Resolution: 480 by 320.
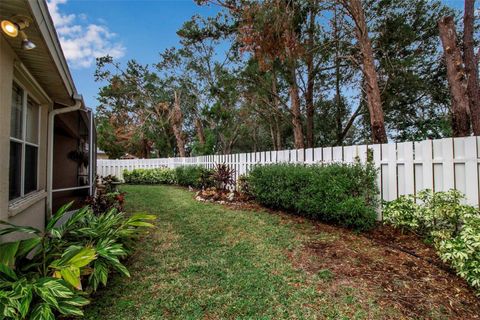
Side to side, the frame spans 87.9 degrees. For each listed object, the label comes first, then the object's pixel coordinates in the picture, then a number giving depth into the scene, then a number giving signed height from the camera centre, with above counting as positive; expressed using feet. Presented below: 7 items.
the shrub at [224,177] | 28.44 -1.37
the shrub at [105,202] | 15.58 -2.38
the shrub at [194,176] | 31.88 -1.62
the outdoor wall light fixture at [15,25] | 5.86 +3.42
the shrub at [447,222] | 7.52 -2.42
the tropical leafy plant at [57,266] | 5.67 -2.82
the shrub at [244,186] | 23.99 -2.08
